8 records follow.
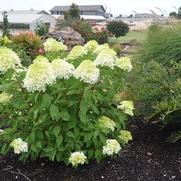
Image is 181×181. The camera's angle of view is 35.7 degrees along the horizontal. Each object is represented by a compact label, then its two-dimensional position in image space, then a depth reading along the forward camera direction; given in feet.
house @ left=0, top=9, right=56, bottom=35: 101.23
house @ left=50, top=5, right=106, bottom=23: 169.22
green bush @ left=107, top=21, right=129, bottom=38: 59.55
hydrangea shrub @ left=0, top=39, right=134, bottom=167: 7.59
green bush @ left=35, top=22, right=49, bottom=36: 50.62
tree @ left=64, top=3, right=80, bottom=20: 72.73
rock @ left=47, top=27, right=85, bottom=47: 39.40
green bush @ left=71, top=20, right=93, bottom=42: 45.82
